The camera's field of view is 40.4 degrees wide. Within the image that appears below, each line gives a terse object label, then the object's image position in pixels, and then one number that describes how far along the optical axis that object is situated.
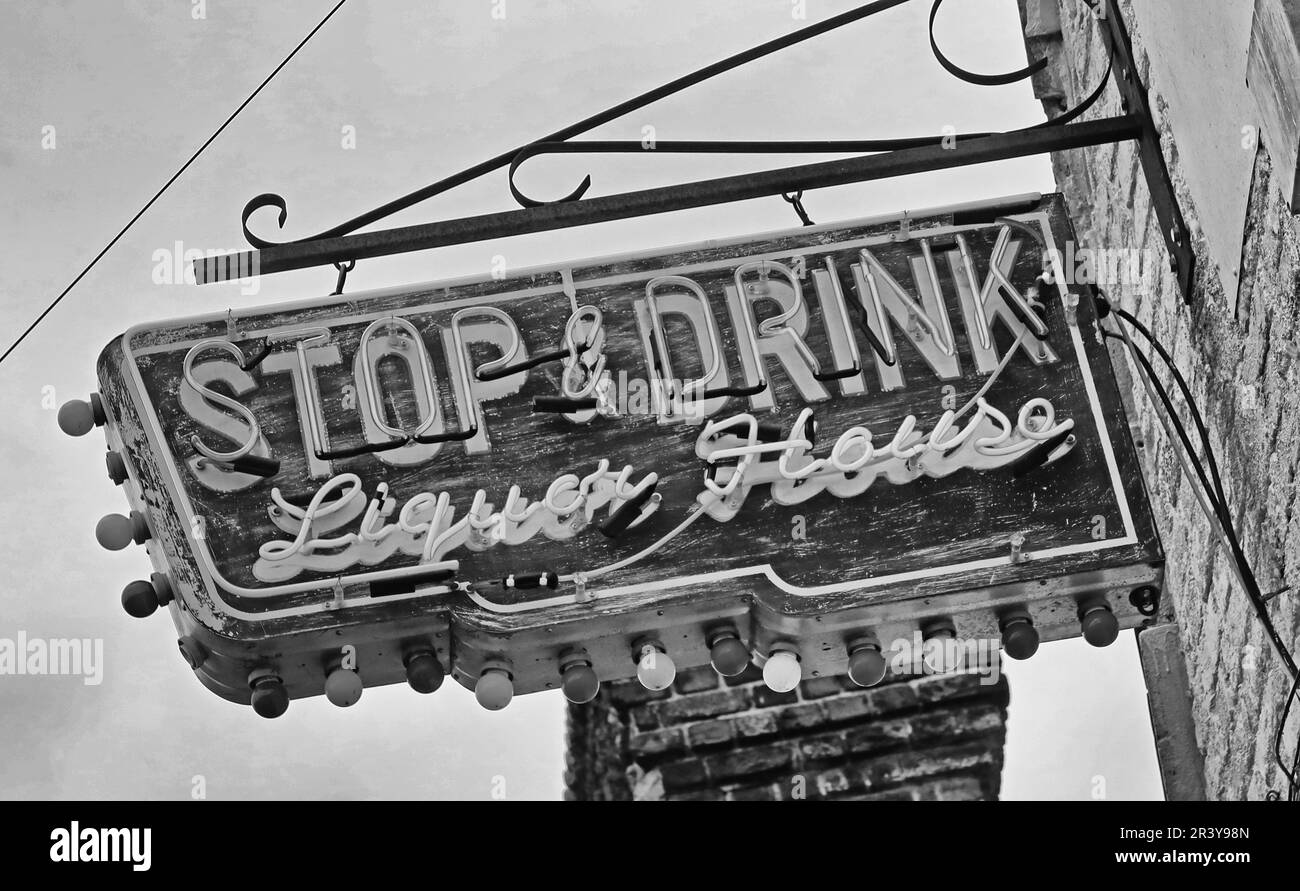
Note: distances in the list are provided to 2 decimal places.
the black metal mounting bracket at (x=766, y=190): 4.39
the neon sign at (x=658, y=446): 4.13
